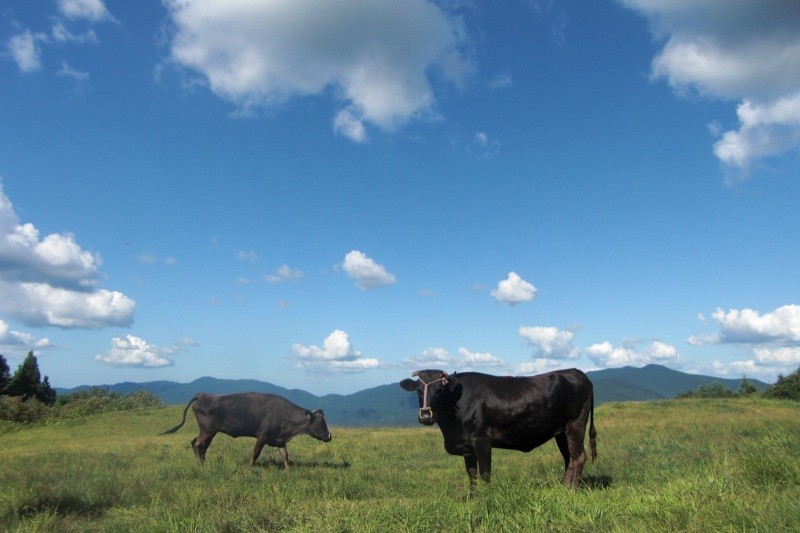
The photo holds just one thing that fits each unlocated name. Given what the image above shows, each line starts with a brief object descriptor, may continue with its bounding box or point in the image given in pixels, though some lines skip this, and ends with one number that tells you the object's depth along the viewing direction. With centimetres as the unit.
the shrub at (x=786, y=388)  4662
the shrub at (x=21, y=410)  3588
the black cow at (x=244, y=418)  1563
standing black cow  1002
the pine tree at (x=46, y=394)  5978
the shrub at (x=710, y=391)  5039
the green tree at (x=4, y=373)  5799
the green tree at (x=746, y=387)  5328
